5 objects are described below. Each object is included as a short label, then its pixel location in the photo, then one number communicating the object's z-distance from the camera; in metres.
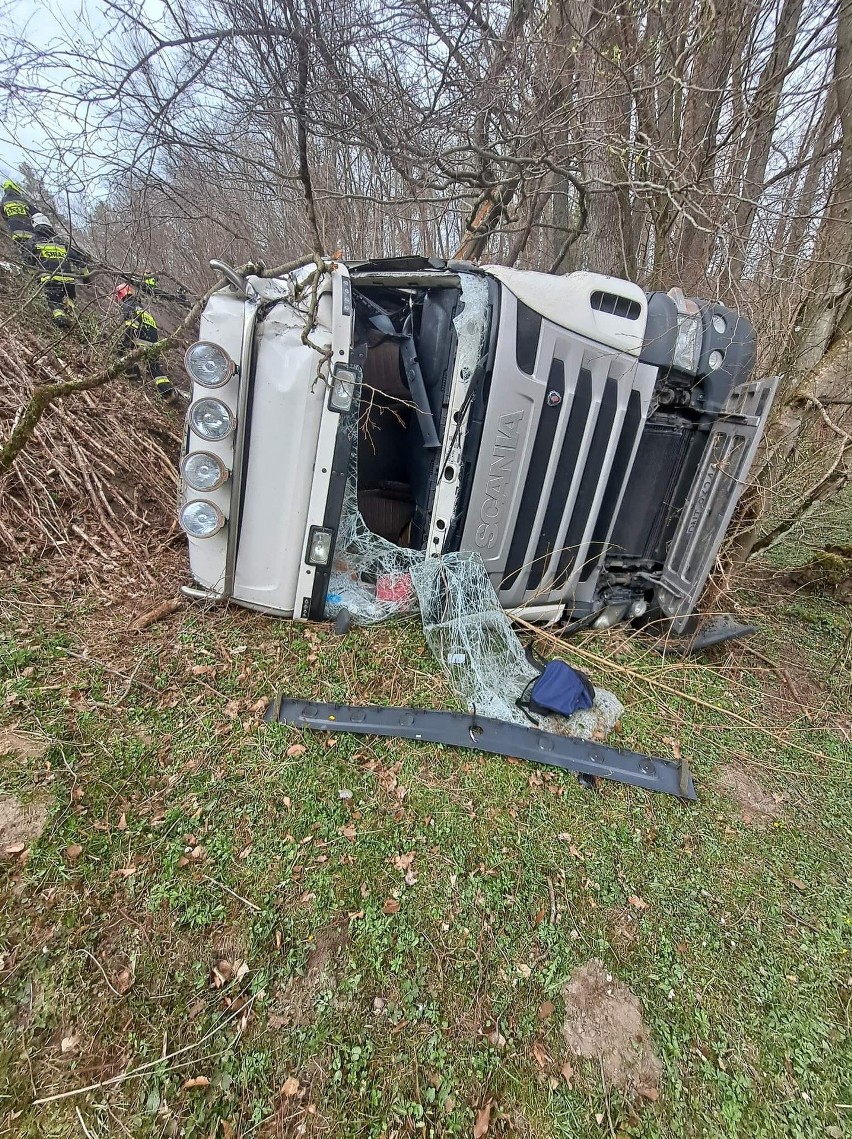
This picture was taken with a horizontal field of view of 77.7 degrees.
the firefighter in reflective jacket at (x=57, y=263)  4.68
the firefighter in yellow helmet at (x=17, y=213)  5.35
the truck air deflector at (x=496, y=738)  2.38
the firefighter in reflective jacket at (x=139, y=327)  4.89
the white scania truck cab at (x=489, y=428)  2.53
